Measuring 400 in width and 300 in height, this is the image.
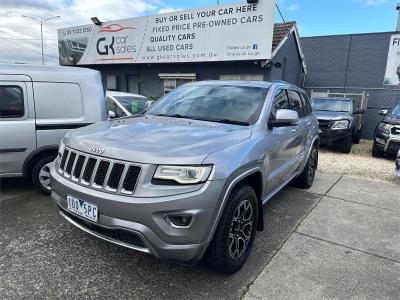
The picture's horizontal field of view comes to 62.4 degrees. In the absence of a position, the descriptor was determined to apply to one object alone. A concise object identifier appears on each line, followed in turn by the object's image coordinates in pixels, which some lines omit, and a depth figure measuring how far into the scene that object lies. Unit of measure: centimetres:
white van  437
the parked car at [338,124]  953
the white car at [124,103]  679
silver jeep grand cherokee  237
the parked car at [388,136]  848
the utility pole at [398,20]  1498
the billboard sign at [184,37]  1150
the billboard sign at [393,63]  1311
